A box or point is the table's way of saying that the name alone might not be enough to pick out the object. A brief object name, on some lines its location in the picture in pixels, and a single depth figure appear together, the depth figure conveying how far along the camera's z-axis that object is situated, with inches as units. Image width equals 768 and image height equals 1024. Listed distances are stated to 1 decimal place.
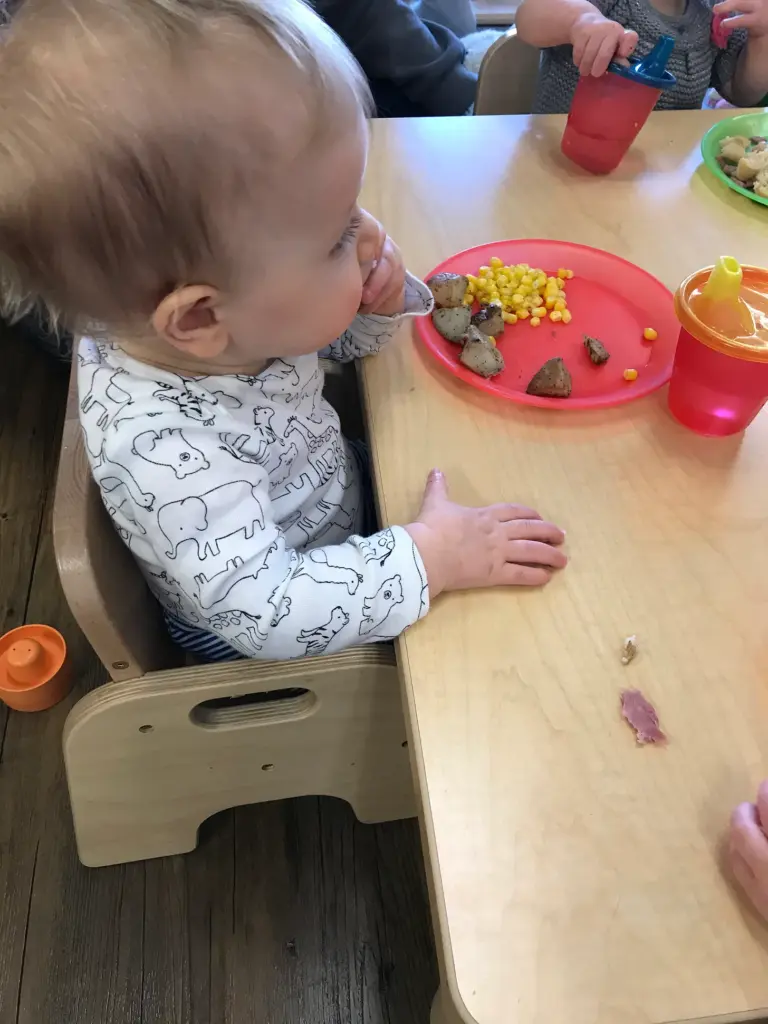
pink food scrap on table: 19.2
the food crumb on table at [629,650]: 20.5
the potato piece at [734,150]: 37.4
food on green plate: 35.9
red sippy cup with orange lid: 23.6
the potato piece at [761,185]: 35.5
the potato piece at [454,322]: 28.9
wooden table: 16.1
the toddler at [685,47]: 41.9
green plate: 37.3
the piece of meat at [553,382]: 26.9
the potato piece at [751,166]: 36.0
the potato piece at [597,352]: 28.5
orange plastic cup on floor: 46.0
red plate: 27.6
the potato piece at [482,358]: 27.4
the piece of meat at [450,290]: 29.5
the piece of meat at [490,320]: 29.1
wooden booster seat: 23.0
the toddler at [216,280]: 16.6
